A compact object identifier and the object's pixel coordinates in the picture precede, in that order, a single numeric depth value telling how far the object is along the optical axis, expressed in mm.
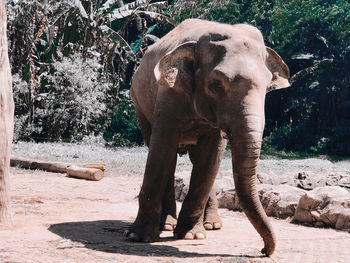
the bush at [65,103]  21781
